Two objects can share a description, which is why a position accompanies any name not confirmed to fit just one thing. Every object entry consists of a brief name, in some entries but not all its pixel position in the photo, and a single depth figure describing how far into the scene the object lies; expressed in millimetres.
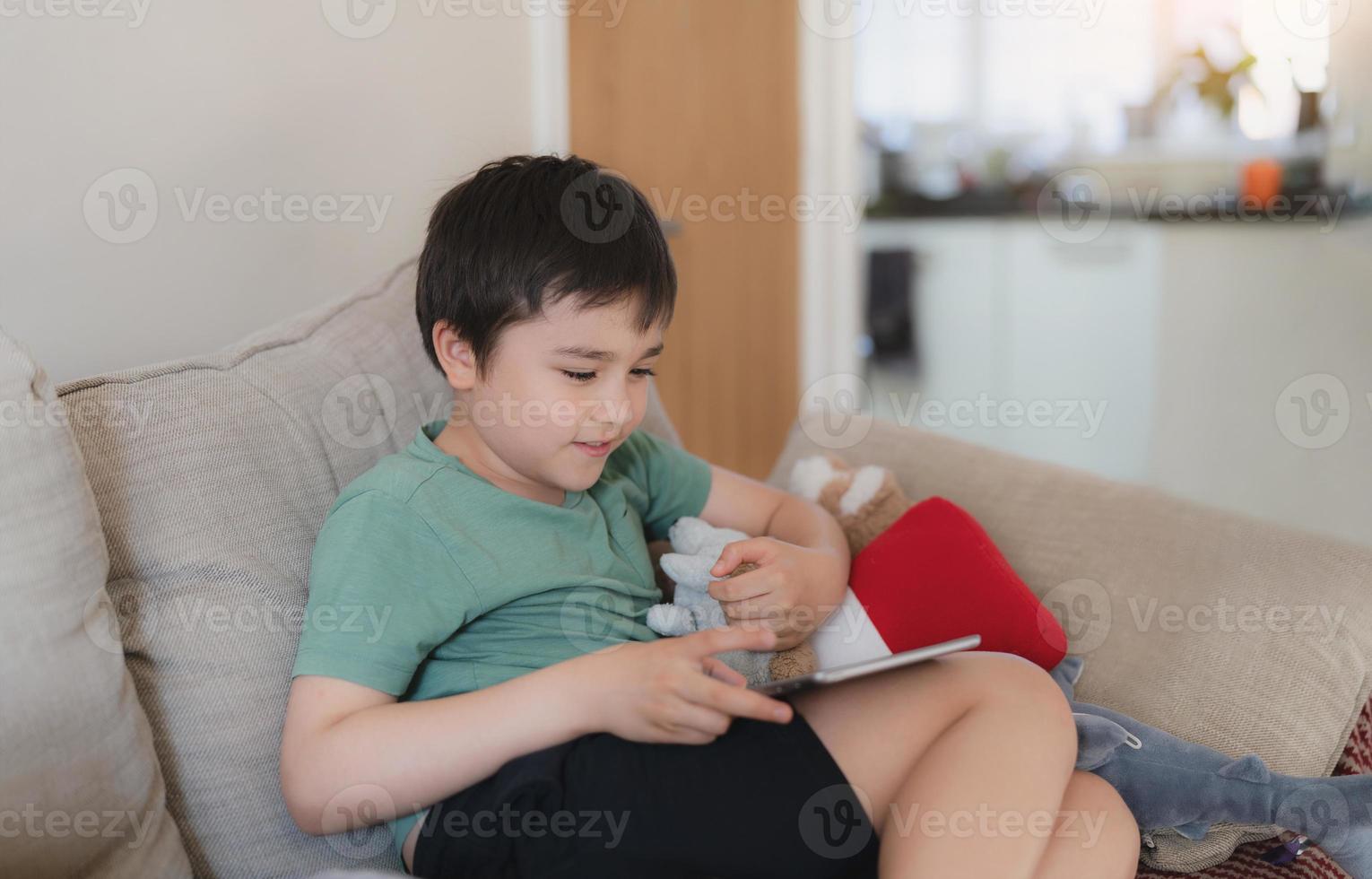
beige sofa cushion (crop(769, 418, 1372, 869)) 1012
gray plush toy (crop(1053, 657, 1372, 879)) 926
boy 823
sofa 752
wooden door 2459
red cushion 1078
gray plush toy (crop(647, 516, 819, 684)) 1023
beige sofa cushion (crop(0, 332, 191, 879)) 723
